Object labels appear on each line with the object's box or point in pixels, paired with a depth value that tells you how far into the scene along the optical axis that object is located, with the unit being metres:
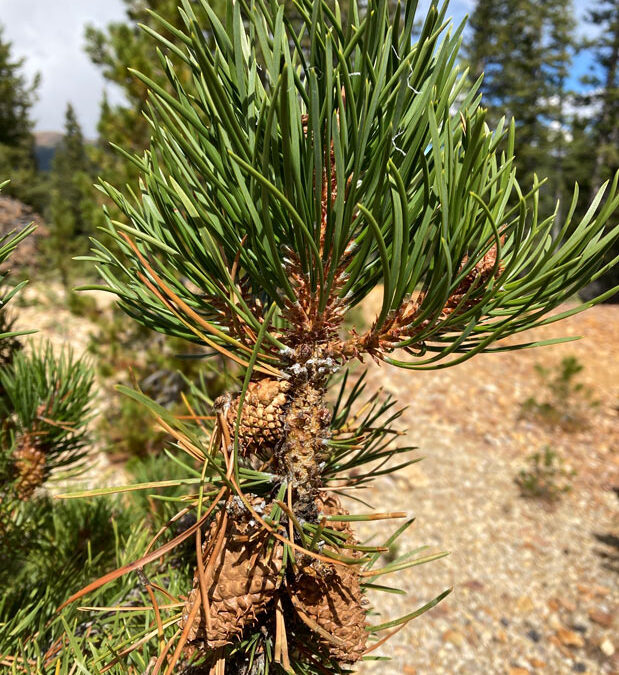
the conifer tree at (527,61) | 17.33
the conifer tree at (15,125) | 13.06
